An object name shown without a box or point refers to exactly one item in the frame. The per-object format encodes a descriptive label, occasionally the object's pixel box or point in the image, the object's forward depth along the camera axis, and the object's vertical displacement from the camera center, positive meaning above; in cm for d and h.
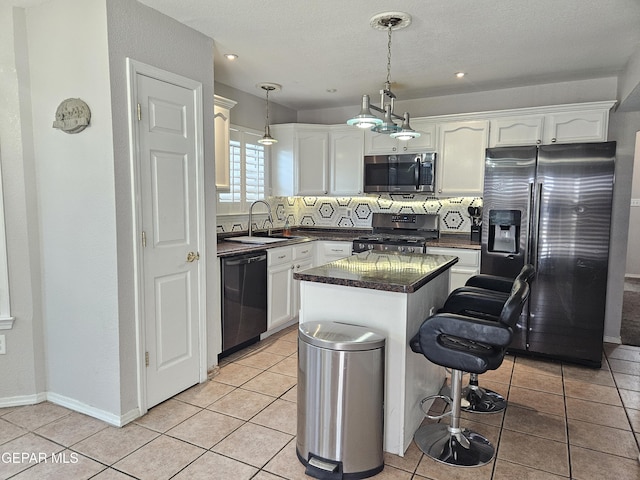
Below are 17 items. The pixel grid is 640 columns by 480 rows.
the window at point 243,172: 419 +32
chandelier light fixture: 245 +57
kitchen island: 216 -59
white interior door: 256 -21
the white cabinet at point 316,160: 483 +50
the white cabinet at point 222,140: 354 +54
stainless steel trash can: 197 -96
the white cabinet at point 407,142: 439 +67
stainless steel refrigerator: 329 -25
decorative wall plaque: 239 +50
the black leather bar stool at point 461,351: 193 -72
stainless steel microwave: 440 +34
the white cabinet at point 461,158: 416 +47
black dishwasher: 338 -84
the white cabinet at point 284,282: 396 -78
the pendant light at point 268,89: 419 +119
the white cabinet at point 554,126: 366 +73
